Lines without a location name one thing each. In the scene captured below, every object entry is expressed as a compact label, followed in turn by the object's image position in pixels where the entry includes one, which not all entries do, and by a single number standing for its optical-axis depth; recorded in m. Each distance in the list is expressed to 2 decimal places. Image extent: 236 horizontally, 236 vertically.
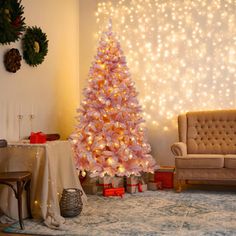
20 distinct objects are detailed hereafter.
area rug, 2.97
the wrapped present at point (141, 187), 4.72
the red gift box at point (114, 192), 4.45
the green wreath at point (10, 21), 3.70
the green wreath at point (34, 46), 4.39
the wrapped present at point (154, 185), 4.86
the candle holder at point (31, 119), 4.59
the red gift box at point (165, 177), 4.98
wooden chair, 3.01
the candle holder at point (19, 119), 4.24
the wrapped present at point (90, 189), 4.61
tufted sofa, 4.57
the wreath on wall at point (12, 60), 4.00
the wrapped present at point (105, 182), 4.59
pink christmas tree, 4.68
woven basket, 3.40
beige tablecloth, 3.29
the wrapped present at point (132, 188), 4.63
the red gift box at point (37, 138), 3.62
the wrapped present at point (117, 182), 4.63
